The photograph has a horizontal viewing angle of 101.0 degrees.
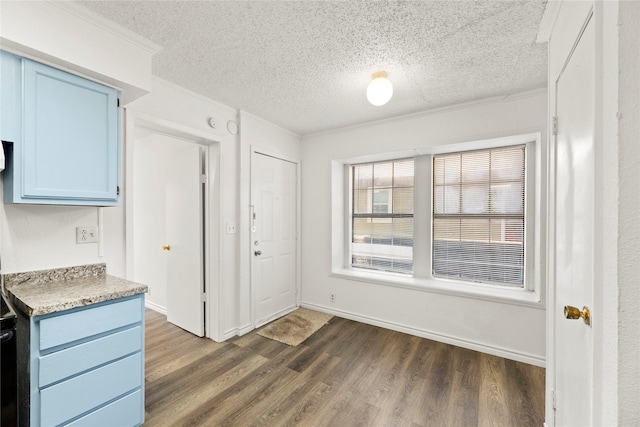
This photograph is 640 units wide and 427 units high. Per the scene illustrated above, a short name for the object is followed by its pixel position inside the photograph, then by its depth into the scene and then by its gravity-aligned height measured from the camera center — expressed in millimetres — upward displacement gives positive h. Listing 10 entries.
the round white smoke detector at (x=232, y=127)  2812 +919
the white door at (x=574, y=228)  964 -63
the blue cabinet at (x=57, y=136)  1366 +428
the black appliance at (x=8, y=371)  1119 -697
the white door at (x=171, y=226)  2873 -169
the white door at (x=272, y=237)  3172 -317
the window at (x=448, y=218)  2643 -65
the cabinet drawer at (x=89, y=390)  1277 -949
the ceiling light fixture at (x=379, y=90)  1968 +918
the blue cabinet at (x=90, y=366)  1256 -816
